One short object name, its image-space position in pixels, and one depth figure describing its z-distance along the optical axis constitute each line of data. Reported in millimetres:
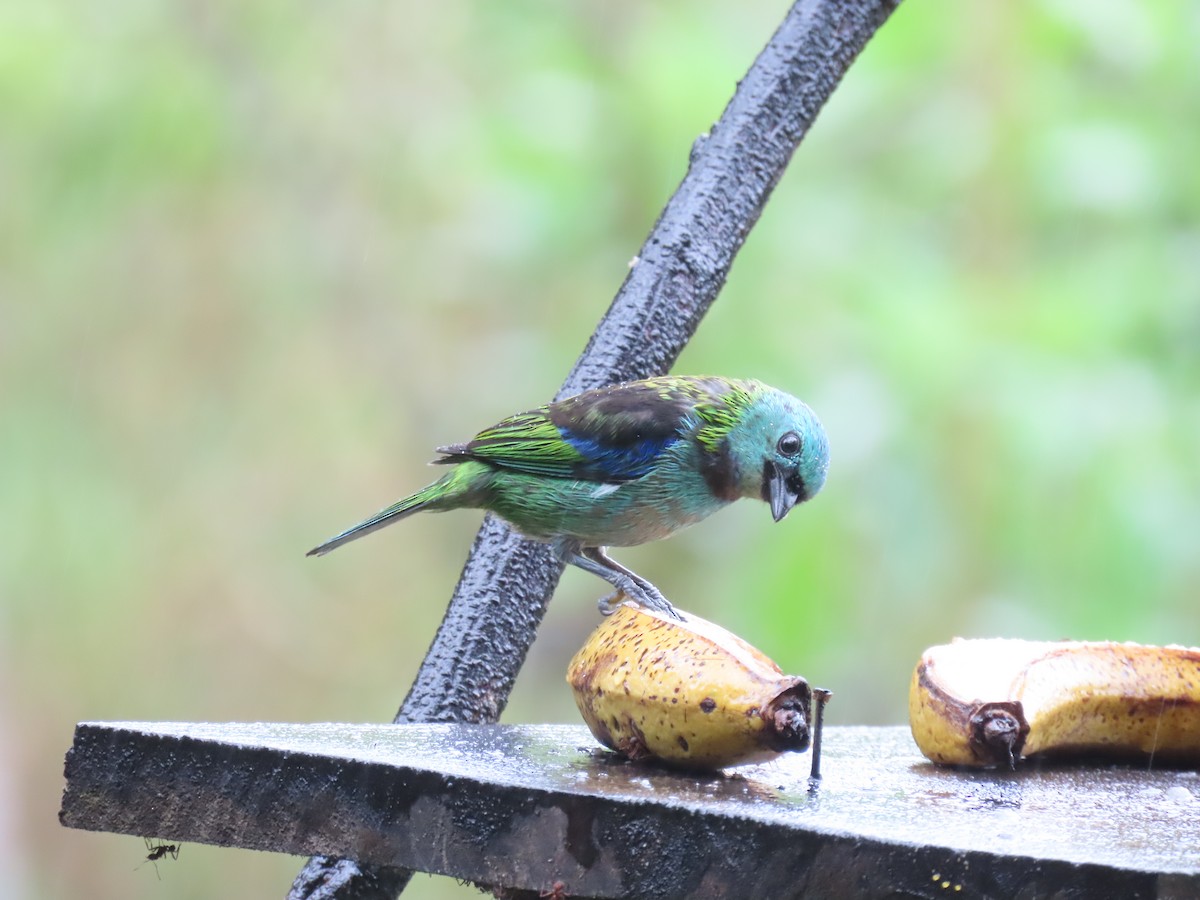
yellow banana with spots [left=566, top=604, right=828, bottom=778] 4133
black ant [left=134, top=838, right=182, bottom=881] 4316
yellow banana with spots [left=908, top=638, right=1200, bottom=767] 4945
